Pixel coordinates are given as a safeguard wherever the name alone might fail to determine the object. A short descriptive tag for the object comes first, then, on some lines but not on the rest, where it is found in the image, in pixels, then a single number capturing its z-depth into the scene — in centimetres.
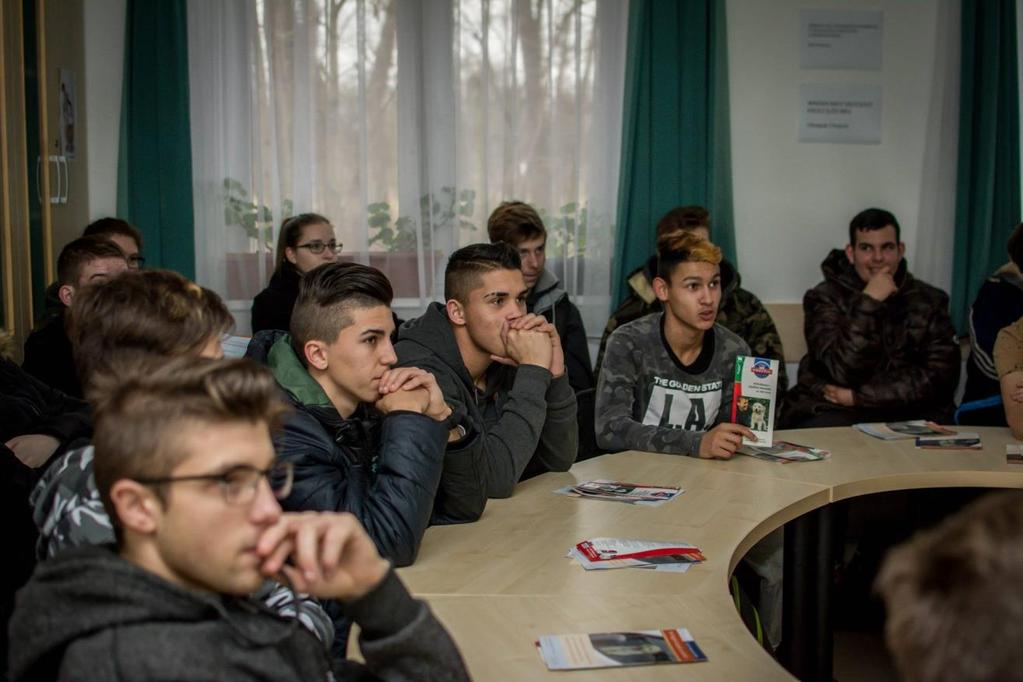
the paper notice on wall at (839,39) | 539
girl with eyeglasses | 472
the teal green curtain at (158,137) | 503
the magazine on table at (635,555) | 210
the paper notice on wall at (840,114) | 543
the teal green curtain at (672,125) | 522
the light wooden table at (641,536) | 173
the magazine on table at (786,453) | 312
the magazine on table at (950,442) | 334
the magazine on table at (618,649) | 165
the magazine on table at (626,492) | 263
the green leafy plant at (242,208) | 518
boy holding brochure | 353
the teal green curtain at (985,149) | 535
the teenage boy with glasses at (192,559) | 118
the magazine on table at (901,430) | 348
